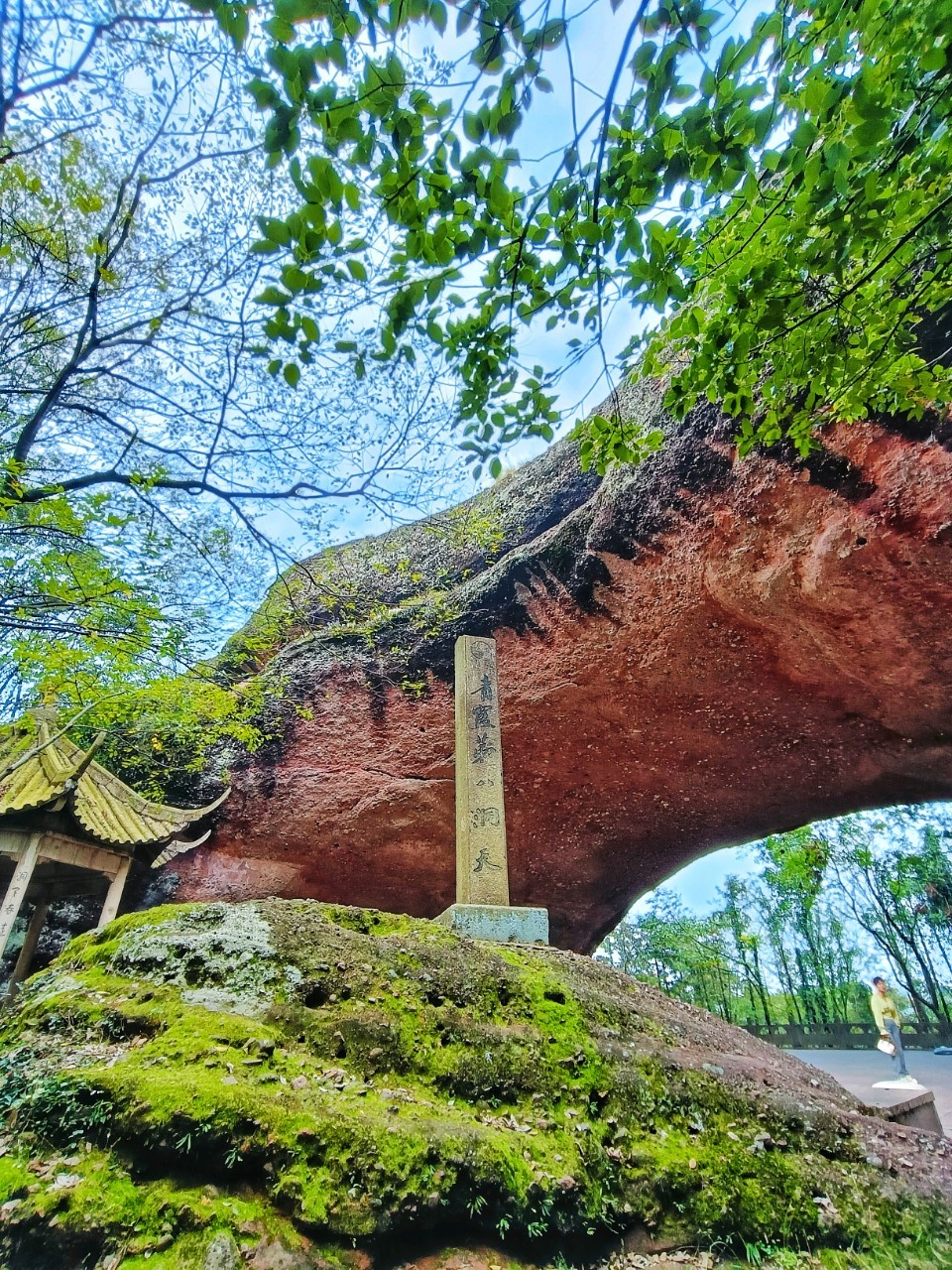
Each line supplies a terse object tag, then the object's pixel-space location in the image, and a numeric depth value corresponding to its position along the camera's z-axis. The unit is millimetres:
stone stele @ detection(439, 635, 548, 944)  5309
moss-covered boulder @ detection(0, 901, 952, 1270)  2125
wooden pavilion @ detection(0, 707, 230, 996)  6285
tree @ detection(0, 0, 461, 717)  4152
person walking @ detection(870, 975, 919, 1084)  8883
